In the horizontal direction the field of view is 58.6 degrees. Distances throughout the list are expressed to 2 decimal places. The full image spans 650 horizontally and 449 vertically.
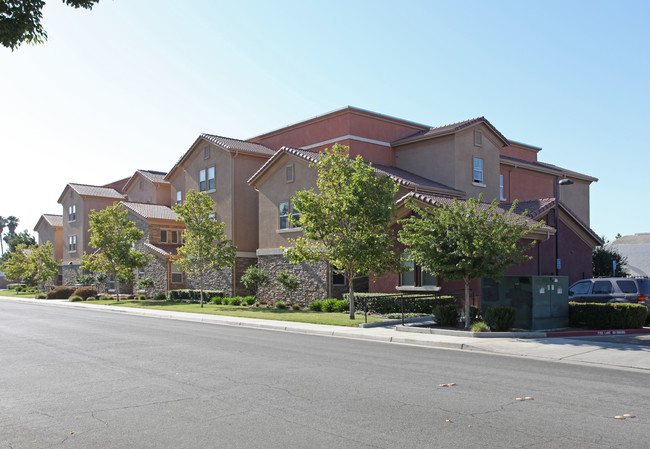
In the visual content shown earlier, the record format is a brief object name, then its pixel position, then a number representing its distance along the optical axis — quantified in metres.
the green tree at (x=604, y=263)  36.56
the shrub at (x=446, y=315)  18.39
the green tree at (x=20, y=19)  8.30
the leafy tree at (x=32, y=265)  54.66
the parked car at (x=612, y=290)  19.28
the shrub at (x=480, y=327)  16.82
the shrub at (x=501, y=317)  16.86
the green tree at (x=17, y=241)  94.06
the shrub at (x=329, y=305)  26.47
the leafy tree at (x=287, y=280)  30.86
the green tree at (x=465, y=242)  16.95
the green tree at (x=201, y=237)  31.72
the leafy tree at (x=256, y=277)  32.50
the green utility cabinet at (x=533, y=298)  17.36
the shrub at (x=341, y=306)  25.84
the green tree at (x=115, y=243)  38.94
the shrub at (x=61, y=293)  45.22
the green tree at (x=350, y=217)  21.97
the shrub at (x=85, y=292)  42.38
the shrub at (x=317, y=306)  27.21
